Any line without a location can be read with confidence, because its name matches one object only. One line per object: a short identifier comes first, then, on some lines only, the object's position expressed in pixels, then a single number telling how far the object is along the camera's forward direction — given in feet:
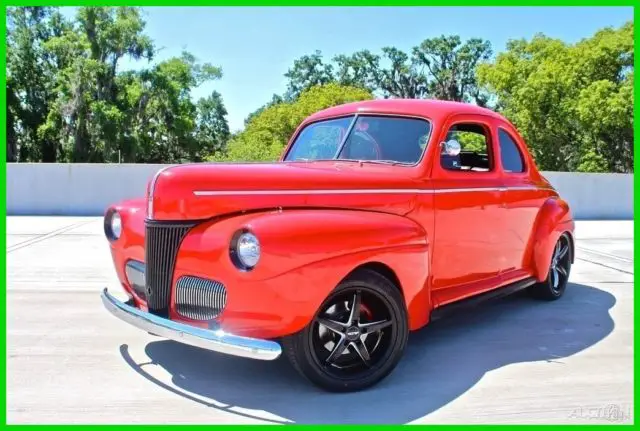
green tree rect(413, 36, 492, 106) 148.46
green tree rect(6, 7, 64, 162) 94.84
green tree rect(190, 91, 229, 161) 111.86
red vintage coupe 10.33
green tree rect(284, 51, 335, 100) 163.53
